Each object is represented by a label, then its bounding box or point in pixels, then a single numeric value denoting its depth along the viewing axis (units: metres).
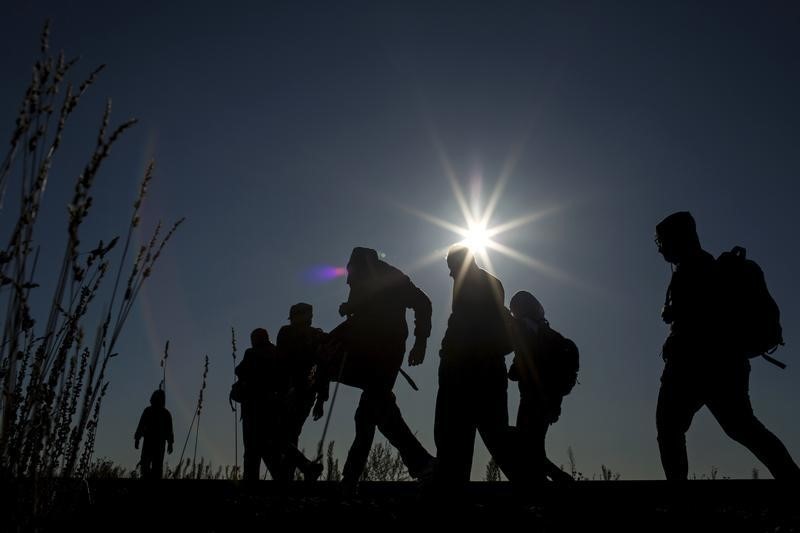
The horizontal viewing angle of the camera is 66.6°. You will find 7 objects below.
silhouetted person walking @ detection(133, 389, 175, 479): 9.41
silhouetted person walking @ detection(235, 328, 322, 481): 6.35
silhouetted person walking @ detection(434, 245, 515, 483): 3.66
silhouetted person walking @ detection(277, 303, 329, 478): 6.72
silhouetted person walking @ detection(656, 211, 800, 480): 3.65
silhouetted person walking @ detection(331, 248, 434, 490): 4.77
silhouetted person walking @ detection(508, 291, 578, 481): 4.87
